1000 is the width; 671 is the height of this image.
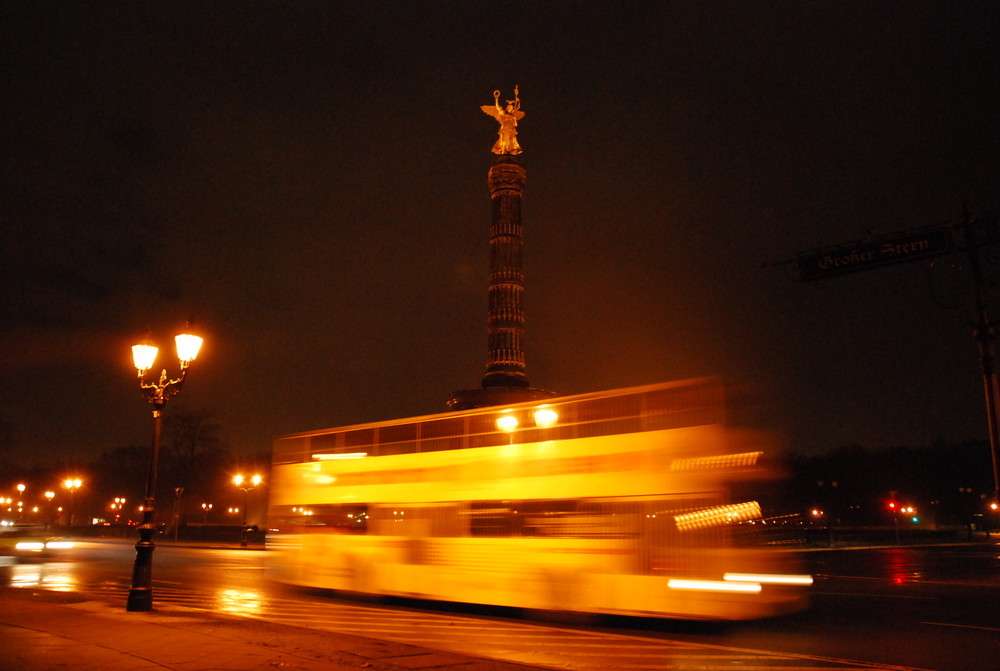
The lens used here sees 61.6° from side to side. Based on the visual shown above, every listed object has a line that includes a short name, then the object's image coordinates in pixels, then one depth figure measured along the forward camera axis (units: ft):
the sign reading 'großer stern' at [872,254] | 31.89
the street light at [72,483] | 158.40
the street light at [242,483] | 140.42
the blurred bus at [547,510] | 36.99
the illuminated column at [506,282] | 193.77
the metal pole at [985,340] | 27.76
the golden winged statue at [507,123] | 210.18
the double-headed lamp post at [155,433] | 42.86
